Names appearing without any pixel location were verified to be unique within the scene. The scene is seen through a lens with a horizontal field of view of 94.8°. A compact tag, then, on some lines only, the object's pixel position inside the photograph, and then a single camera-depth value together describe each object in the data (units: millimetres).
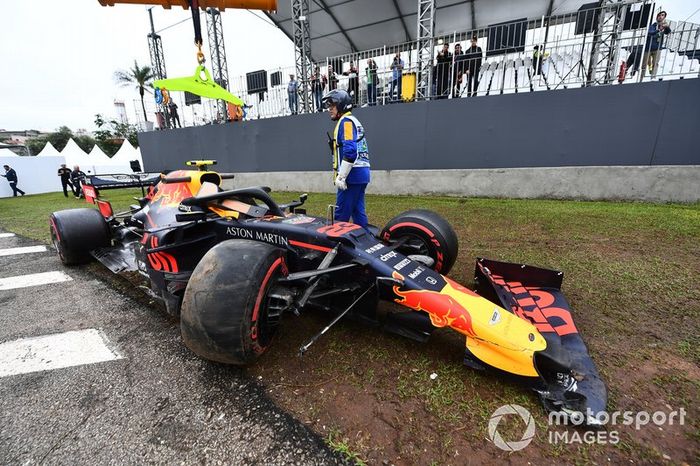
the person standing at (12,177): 18766
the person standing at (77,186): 13316
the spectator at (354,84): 9945
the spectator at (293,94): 11031
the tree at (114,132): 56975
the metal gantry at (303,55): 10227
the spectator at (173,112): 15328
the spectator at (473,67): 8422
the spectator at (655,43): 7035
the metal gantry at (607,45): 7549
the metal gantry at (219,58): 12414
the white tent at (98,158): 24625
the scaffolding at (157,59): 15013
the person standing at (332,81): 10408
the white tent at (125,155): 25469
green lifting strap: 3160
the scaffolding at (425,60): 8453
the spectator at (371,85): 9594
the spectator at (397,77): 9340
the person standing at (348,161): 3785
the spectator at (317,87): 10678
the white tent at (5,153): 20472
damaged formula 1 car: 1755
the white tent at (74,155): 23477
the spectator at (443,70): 8711
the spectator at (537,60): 7766
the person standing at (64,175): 15109
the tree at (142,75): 36125
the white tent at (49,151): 25050
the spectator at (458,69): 8484
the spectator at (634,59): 7243
